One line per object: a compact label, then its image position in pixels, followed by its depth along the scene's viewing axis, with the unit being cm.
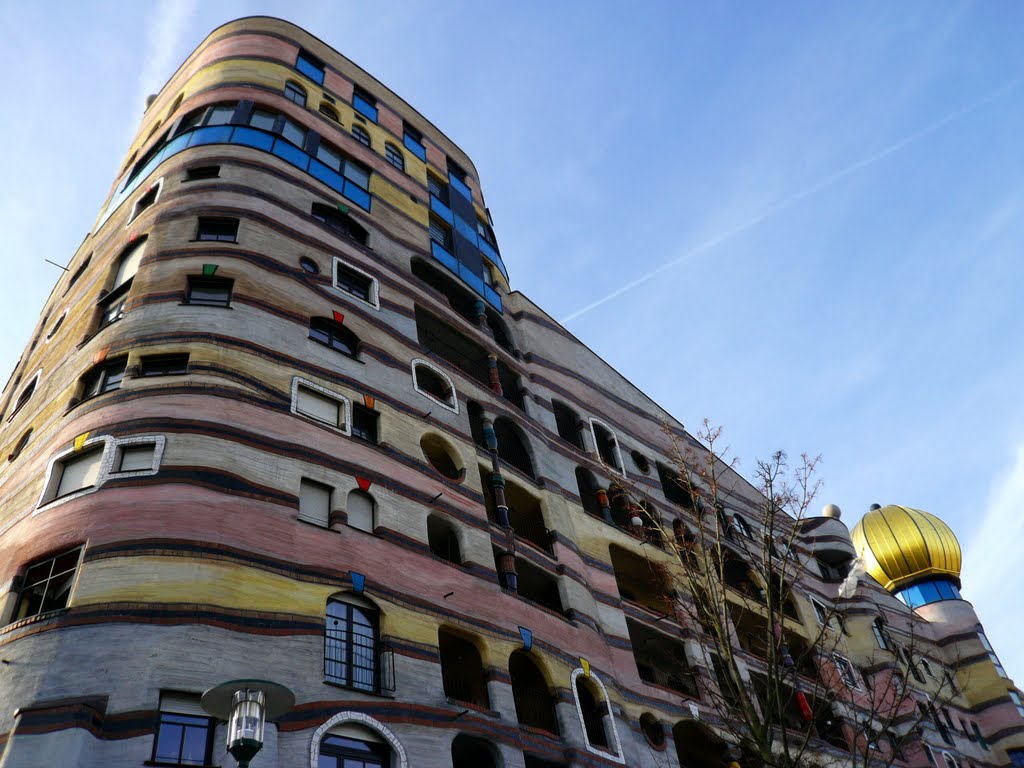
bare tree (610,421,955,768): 1140
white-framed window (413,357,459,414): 1725
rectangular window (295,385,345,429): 1417
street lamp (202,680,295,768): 700
